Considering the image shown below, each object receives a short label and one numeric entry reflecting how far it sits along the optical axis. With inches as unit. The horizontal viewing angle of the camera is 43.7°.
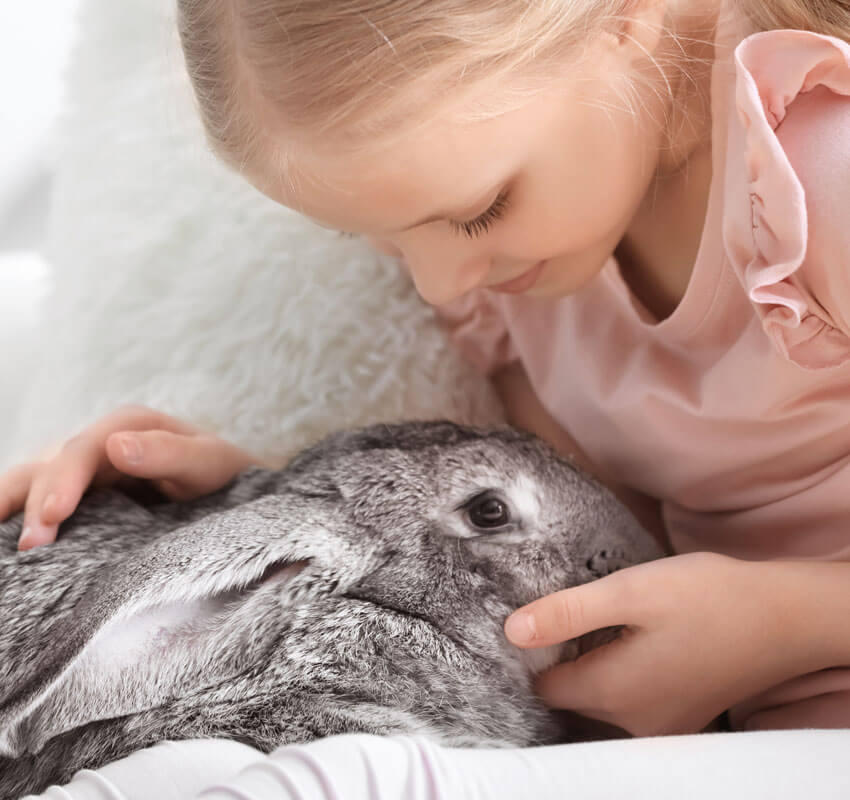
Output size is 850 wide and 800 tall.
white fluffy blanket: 50.2
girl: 31.1
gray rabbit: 32.6
